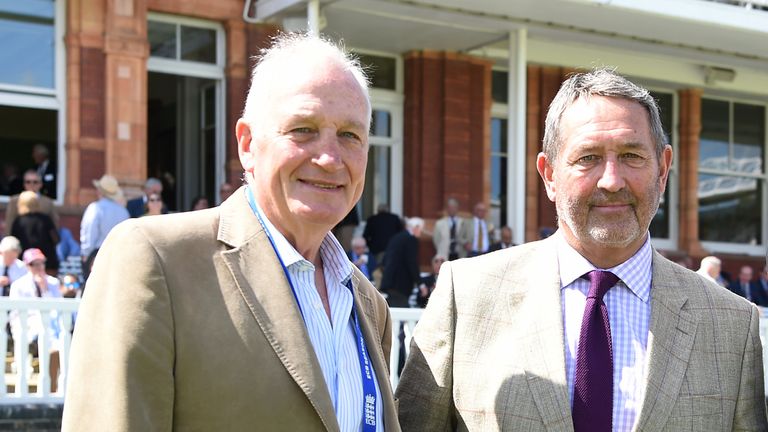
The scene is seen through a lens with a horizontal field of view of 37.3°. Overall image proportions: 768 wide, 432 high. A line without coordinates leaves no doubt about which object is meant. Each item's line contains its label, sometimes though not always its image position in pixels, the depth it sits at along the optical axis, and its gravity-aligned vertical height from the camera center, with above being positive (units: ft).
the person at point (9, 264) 29.01 -2.03
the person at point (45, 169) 40.09 +0.63
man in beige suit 7.14 -0.74
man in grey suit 9.25 -1.12
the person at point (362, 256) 38.55 -2.27
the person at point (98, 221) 32.78 -0.97
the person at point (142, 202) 35.42 -0.45
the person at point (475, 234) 44.24 -1.65
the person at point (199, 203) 38.24 -0.49
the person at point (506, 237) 42.14 -1.70
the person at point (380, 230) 42.52 -1.47
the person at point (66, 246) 36.11 -1.90
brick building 40.78 +4.22
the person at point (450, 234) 44.24 -1.67
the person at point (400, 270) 35.65 -2.50
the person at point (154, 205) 33.50 -0.50
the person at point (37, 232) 32.94 -1.32
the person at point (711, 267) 40.37 -2.58
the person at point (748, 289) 48.51 -4.06
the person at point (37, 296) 25.52 -2.73
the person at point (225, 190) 39.50 -0.04
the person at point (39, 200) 33.94 -0.53
